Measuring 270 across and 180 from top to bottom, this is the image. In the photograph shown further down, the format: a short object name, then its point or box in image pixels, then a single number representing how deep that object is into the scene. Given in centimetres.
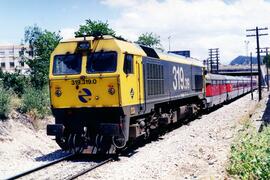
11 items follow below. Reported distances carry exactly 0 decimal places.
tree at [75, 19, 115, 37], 4541
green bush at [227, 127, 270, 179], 822
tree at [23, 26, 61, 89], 2780
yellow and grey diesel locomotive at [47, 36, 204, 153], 1229
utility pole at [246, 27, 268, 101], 4604
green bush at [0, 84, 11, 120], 1655
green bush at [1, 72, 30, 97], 2427
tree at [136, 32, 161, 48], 7659
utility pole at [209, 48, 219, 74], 8072
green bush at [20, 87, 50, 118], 1886
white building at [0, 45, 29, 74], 10291
